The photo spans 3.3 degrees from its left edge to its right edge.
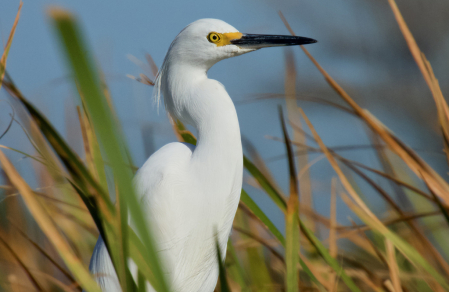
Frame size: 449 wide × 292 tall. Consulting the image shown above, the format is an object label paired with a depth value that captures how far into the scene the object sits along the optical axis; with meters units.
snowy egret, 7.79
